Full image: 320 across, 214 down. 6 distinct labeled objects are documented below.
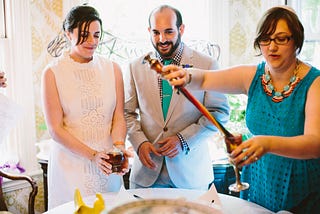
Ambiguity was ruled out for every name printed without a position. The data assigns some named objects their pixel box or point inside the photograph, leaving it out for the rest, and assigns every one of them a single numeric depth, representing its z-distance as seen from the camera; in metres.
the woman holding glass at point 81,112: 2.06
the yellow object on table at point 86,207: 1.43
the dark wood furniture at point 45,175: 2.87
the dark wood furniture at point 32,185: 2.44
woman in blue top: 1.59
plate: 1.38
